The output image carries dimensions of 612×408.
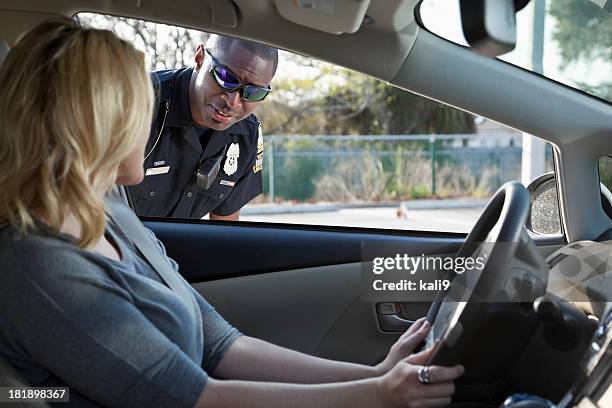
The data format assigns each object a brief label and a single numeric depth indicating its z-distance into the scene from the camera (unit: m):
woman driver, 1.23
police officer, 2.32
